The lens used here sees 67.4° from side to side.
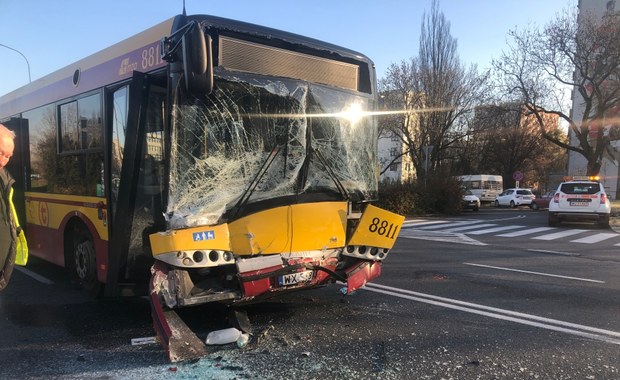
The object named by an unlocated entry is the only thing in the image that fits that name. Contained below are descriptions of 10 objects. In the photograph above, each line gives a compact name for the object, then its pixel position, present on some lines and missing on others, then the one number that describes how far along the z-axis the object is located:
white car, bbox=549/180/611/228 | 17.16
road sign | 36.09
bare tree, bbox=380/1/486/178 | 32.38
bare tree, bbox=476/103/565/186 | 44.03
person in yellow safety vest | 3.15
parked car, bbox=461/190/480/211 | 27.20
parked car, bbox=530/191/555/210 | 32.71
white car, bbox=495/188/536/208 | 36.28
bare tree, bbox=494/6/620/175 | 24.09
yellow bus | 4.19
